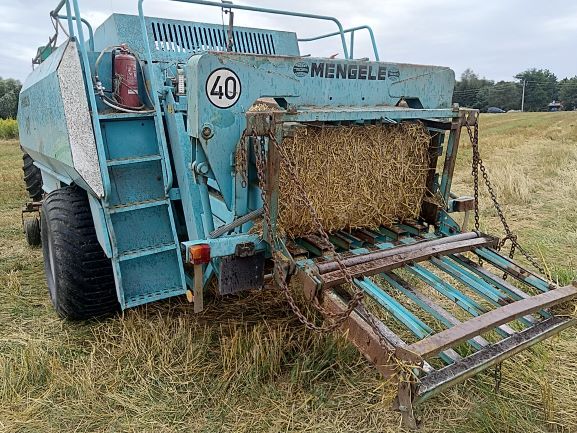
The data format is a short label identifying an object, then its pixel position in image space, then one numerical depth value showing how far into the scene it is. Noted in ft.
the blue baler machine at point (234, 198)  8.38
